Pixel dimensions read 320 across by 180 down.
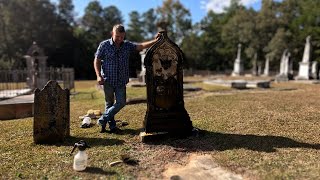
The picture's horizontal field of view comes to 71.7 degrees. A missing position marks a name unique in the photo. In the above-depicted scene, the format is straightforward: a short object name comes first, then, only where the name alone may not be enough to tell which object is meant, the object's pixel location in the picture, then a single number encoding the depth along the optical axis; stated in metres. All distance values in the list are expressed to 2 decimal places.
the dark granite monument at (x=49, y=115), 3.64
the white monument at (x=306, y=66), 17.82
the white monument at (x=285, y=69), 18.31
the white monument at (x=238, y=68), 29.92
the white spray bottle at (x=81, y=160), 2.79
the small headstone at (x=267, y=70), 29.97
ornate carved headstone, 3.74
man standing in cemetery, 3.90
